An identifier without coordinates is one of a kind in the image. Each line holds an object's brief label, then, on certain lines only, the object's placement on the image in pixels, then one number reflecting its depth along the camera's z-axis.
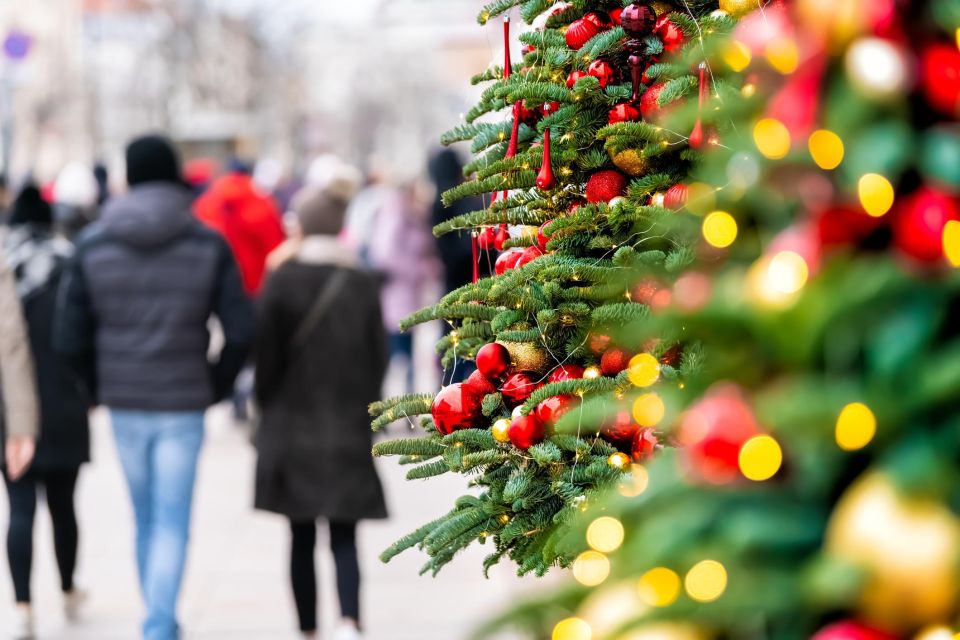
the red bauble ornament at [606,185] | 4.60
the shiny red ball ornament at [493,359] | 4.70
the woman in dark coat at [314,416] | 9.30
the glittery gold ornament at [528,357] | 4.70
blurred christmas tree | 1.77
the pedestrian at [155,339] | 8.83
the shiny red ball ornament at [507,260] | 4.90
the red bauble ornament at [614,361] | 4.49
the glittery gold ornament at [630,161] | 4.55
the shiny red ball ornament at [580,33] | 4.61
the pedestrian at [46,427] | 9.96
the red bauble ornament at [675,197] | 4.35
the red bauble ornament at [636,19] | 4.48
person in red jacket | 16.66
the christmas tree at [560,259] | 4.36
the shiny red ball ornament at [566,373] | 4.56
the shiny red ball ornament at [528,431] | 4.43
